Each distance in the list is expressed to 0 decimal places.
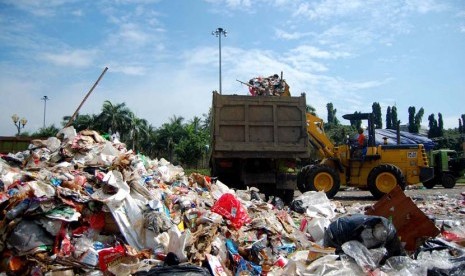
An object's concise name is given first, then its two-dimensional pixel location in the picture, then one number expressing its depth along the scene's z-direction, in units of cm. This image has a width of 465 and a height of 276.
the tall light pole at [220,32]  2798
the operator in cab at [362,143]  1105
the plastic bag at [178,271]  342
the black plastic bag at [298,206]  709
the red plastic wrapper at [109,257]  386
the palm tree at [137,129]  3947
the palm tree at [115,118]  3838
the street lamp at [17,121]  3103
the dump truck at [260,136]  808
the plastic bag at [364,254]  391
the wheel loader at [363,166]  1047
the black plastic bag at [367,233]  416
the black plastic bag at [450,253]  377
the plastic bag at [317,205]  700
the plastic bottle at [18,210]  416
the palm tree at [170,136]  4081
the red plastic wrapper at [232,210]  505
